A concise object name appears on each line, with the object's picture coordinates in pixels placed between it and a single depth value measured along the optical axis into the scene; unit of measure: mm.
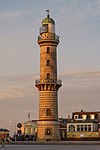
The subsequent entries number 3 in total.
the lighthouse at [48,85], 85250
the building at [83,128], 104188
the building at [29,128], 126625
